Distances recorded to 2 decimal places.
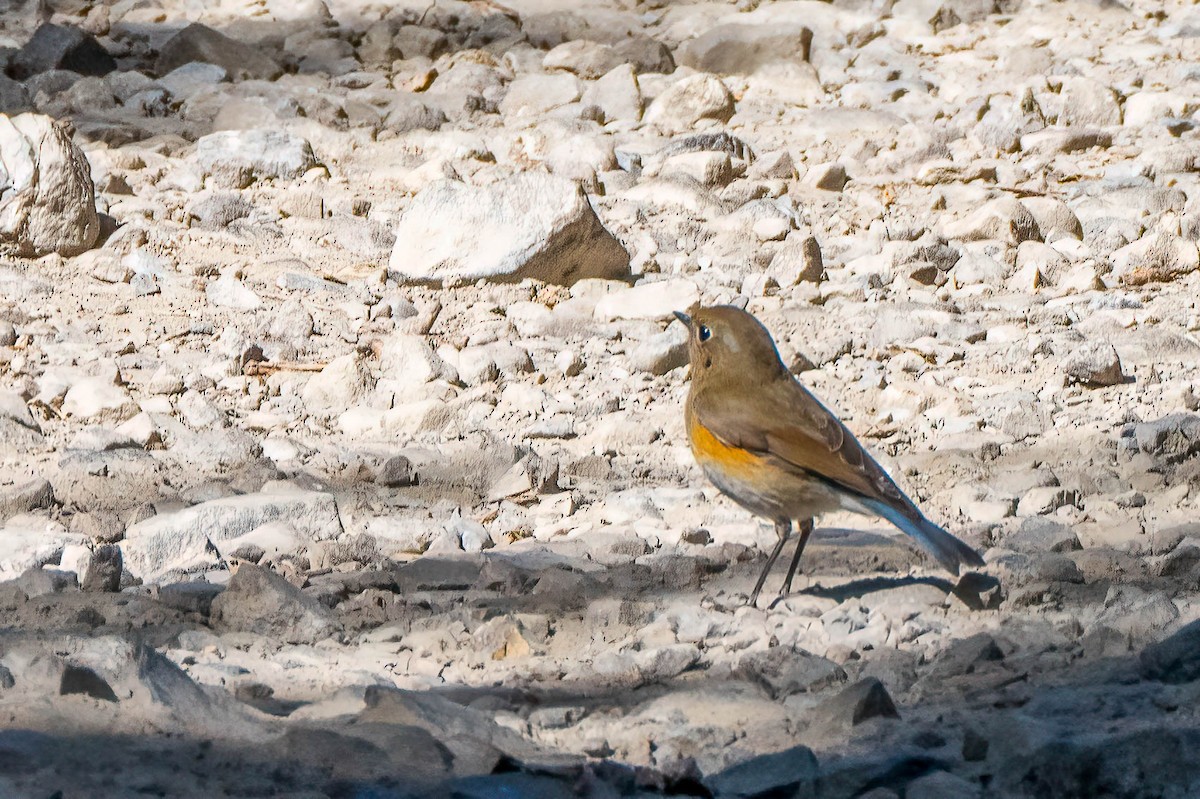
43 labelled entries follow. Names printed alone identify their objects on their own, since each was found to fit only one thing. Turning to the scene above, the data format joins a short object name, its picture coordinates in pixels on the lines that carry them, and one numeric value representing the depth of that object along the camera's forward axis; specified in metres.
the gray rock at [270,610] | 6.67
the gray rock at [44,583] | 7.09
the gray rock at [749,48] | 17.55
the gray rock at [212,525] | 7.91
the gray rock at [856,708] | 5.28
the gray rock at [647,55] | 17.62
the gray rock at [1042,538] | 7.49
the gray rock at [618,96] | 16.20
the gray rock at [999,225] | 12.98
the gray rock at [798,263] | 12.25
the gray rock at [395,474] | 9.16
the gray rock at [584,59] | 17.53
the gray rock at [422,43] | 18.34
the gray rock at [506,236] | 11.98
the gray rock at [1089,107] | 15.82
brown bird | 7.05
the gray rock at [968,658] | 5.94
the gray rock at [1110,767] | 4.53
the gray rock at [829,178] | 14.32
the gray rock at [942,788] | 4.60
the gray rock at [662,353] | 10.70
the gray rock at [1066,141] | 15.16
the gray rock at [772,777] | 4.73
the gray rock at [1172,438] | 8.73
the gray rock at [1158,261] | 12.16
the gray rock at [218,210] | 13.17
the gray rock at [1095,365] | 10.06
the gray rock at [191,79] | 16.89
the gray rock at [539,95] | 16.62
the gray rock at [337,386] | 10.41
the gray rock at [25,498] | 8.55
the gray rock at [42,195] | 12.06
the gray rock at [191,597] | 6.92
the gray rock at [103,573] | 7.28
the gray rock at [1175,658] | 5.33
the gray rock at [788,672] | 5.91
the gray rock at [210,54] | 17.75
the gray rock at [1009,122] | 15.24
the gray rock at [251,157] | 14.05
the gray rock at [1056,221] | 13.15
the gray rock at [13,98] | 16.30
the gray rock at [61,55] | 17.62
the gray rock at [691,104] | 16.05
